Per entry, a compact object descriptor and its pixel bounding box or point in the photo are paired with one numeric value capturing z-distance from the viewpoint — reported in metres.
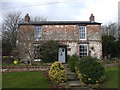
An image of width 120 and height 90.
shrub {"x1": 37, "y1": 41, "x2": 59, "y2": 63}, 17.94
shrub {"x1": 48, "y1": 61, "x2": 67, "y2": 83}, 8.47
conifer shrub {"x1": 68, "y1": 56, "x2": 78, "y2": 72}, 12.31
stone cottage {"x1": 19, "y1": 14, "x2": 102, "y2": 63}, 19.45
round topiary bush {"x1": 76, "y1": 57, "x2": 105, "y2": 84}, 8.16
